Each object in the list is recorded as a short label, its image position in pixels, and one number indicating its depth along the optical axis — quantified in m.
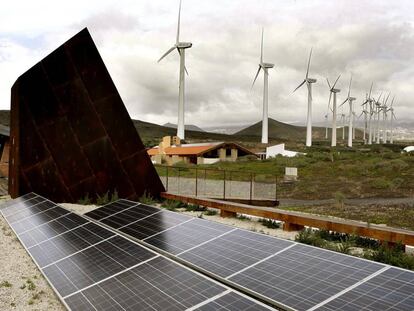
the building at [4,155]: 32.50
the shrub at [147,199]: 16.05
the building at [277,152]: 77.06
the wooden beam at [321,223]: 9.05
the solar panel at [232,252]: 6.48
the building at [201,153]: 67.25
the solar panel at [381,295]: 4.68
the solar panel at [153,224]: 8.93
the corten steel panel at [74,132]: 15.27
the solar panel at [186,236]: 7.71
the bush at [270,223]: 12.52
